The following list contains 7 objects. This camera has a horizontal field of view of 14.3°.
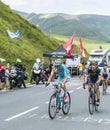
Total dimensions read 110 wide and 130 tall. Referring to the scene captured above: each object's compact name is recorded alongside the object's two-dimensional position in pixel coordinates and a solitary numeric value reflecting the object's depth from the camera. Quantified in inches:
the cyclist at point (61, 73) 588.7
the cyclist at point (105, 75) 989.1
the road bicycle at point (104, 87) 975.6
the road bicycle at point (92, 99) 616.7
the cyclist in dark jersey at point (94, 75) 635.4
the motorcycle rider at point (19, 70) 1127.2
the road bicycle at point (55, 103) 561.1
